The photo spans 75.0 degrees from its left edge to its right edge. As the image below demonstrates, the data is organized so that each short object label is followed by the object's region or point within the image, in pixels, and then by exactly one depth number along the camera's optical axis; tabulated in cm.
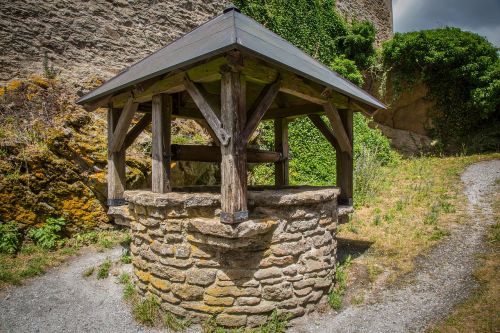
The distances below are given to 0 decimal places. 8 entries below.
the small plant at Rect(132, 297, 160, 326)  362
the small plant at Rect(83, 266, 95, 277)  473
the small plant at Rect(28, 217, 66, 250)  526
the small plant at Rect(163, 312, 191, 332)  349
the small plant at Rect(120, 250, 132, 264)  499
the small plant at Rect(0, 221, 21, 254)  492
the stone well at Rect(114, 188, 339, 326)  341
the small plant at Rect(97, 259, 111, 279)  467
